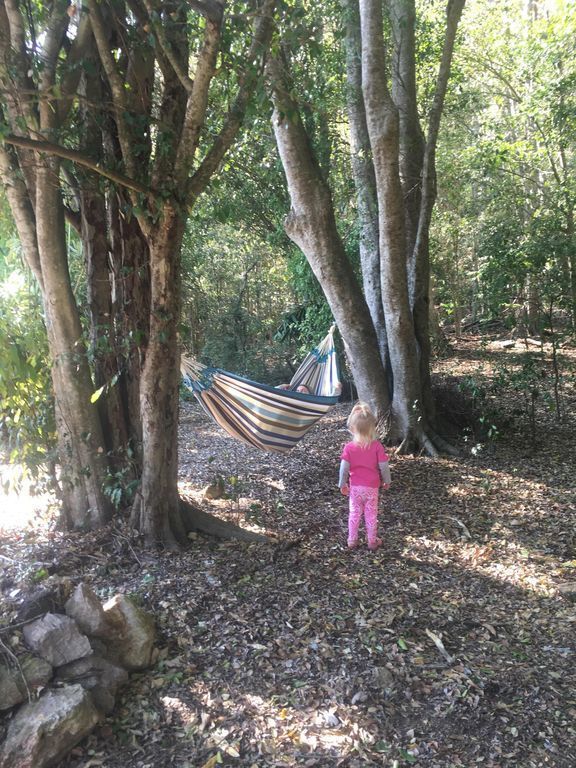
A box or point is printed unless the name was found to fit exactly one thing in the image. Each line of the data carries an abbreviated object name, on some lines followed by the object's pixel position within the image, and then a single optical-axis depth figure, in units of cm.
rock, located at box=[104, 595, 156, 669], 187
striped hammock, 353
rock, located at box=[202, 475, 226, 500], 342
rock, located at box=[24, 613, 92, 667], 171
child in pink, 286
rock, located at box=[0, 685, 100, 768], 146
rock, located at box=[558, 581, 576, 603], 233
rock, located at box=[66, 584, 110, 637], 183
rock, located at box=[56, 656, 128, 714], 169
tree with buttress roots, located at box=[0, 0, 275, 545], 232
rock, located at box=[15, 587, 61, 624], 182
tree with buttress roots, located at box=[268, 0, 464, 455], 389
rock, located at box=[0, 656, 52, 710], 157
